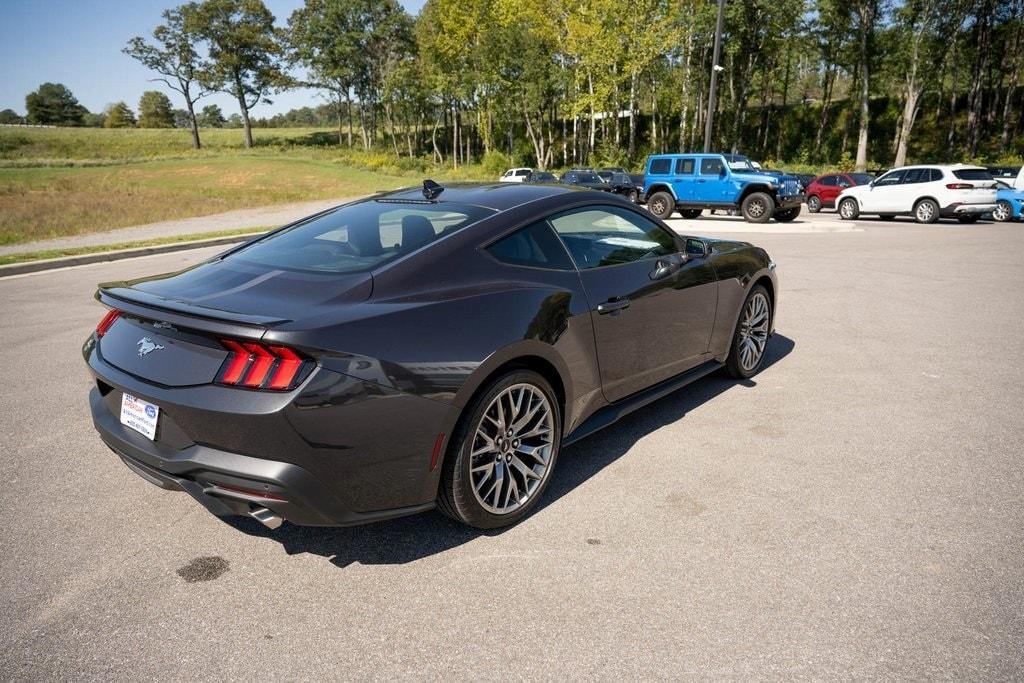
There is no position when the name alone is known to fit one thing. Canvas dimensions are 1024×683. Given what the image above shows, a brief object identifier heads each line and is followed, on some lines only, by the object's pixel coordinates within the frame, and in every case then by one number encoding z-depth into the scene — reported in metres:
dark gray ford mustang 2.30
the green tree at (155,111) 137.88
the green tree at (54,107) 126.81
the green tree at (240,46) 75.94
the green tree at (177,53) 75.50
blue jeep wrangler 17.94
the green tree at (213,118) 160.38
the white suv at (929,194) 17.66
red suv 24.55
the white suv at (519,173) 31.64
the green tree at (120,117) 132.00
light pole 22.03
